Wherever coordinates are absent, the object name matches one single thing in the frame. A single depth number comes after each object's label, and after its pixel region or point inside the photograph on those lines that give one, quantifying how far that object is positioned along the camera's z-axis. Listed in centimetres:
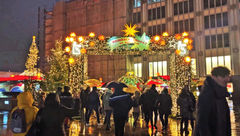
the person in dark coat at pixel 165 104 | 941
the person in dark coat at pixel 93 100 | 1121
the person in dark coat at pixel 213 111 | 298
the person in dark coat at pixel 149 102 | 934
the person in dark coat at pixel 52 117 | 376
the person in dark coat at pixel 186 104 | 845
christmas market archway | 1507
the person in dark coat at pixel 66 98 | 810
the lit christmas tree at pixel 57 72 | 2250
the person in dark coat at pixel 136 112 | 1076
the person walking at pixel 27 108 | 395
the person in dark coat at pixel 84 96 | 1213
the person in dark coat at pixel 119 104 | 634
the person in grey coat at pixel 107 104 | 1013
